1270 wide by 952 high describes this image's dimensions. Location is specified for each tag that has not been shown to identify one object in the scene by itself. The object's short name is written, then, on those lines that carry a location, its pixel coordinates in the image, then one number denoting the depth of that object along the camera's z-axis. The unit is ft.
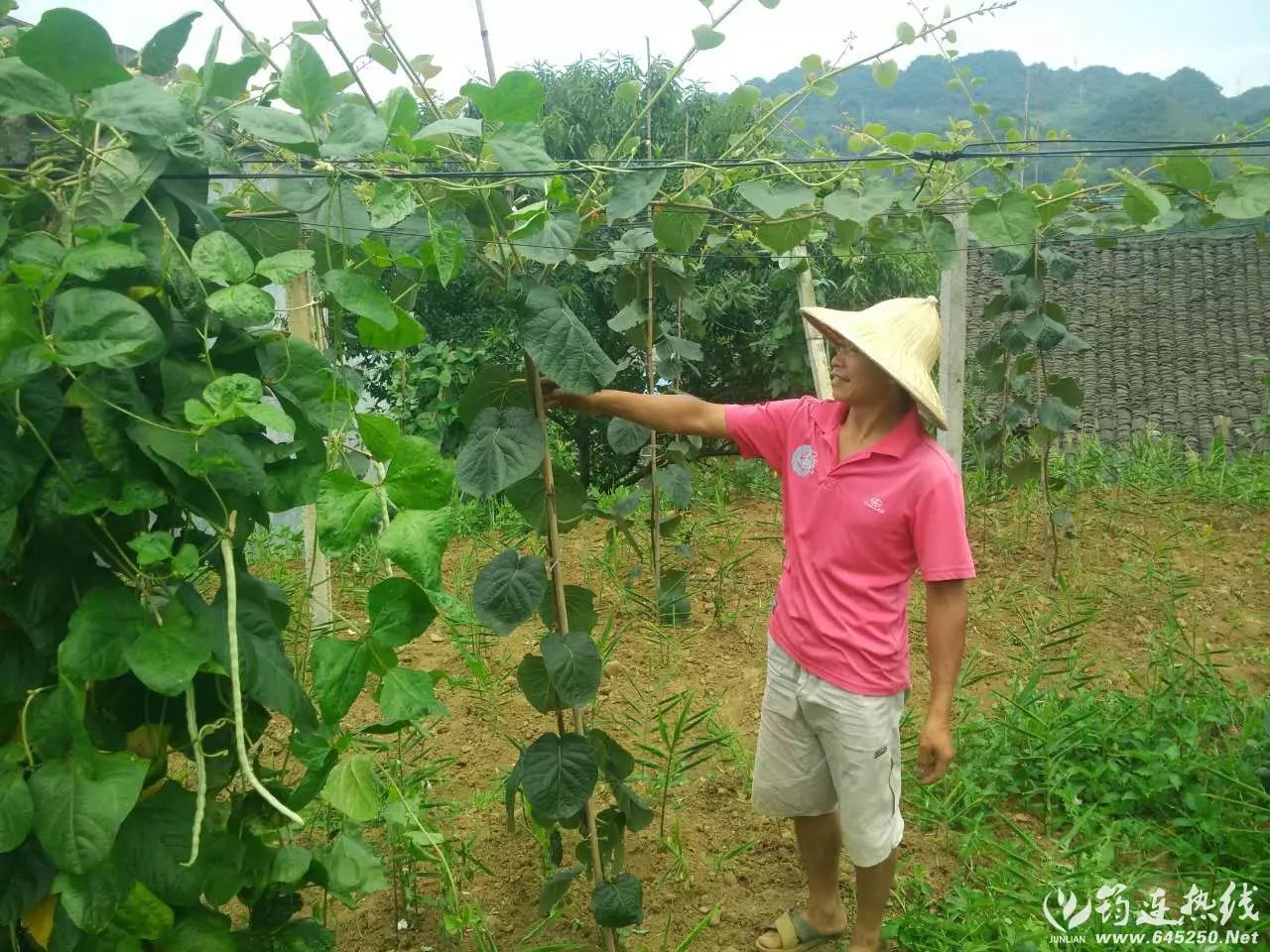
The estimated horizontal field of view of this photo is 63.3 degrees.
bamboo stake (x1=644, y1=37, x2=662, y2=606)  10.63
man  5.83
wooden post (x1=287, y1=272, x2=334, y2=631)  7.30
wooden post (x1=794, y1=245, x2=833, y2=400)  11.25
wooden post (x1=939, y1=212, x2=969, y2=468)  12.37
